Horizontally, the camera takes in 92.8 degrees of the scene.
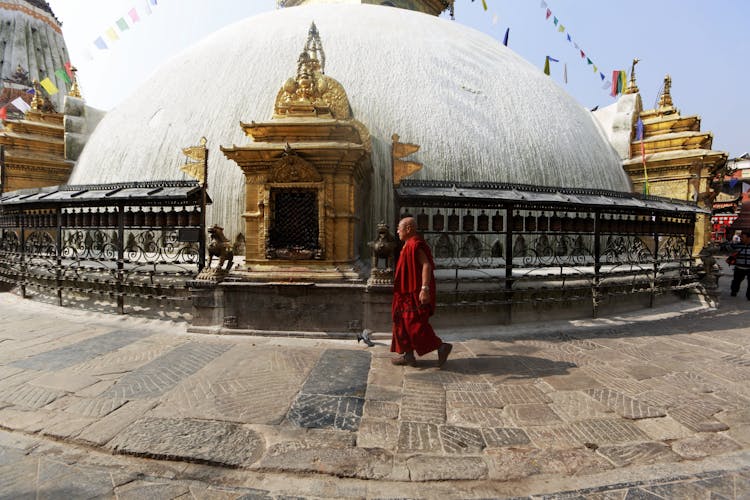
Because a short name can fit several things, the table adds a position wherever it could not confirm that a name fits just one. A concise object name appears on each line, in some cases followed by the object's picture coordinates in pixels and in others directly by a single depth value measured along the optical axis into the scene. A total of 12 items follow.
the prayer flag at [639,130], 11.91
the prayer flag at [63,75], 12.94
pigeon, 5.01
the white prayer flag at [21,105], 11.94
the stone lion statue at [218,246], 5.70
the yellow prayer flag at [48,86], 11.63
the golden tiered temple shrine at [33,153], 11.66
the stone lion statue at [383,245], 5.30
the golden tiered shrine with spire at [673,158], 11.05
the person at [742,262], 9.02
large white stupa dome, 9.15
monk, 4.12
